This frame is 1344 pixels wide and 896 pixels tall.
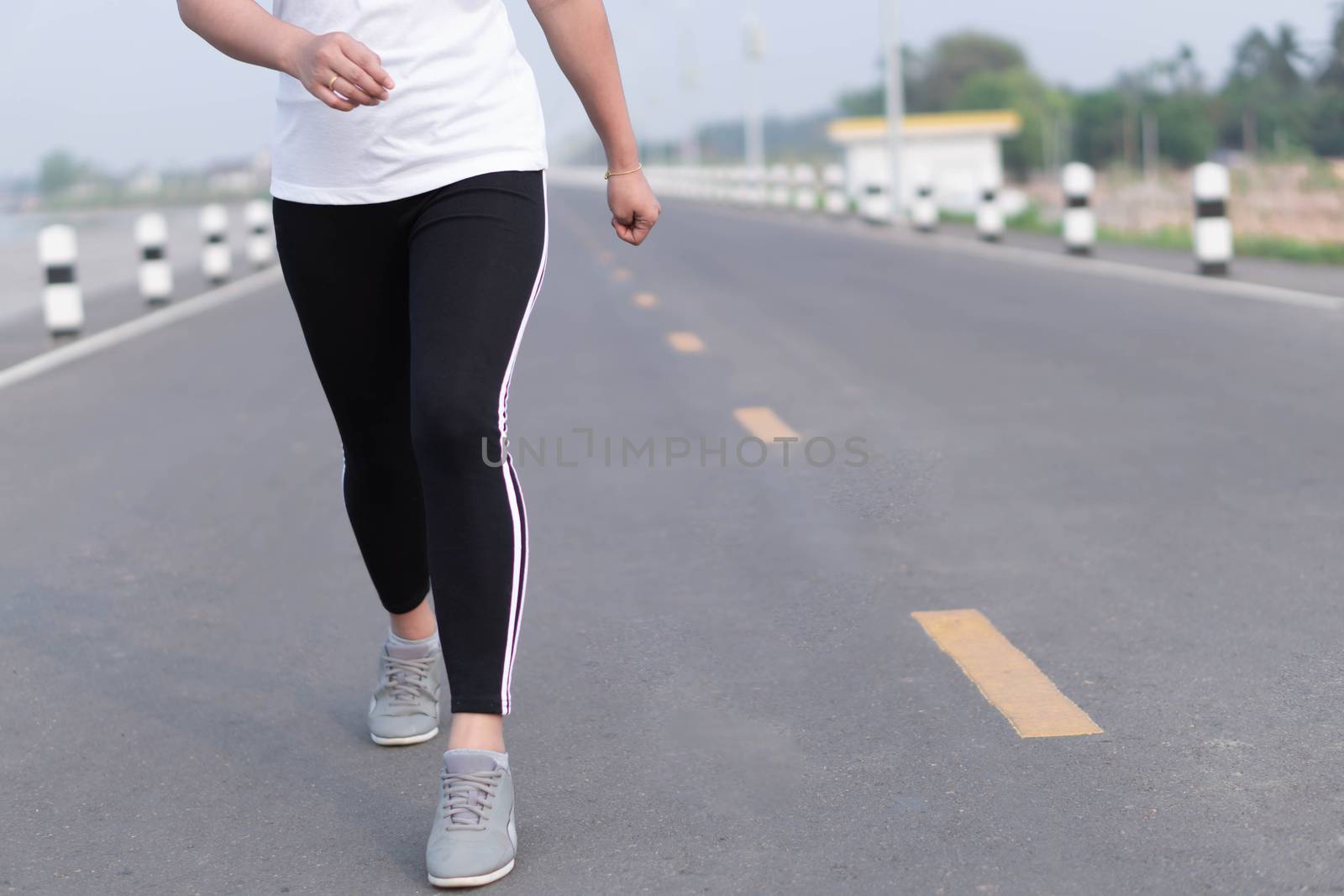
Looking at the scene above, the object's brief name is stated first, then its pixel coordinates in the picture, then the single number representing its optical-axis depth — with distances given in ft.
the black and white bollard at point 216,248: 61.62
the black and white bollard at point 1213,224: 45.65
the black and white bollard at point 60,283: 41.04
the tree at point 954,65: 492.95
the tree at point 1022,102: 412.57
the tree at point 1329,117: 109.50
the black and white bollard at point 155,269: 50.80
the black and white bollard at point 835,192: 109.60
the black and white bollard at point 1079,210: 56.13
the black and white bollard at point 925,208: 82.74
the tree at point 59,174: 138.97
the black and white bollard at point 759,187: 147.23
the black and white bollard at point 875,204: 95.25
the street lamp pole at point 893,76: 109.35
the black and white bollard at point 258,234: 72.74
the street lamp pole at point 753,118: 182.30
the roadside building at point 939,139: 217.36
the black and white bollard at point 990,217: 70.08
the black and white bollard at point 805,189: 127.65
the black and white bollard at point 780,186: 138.92
